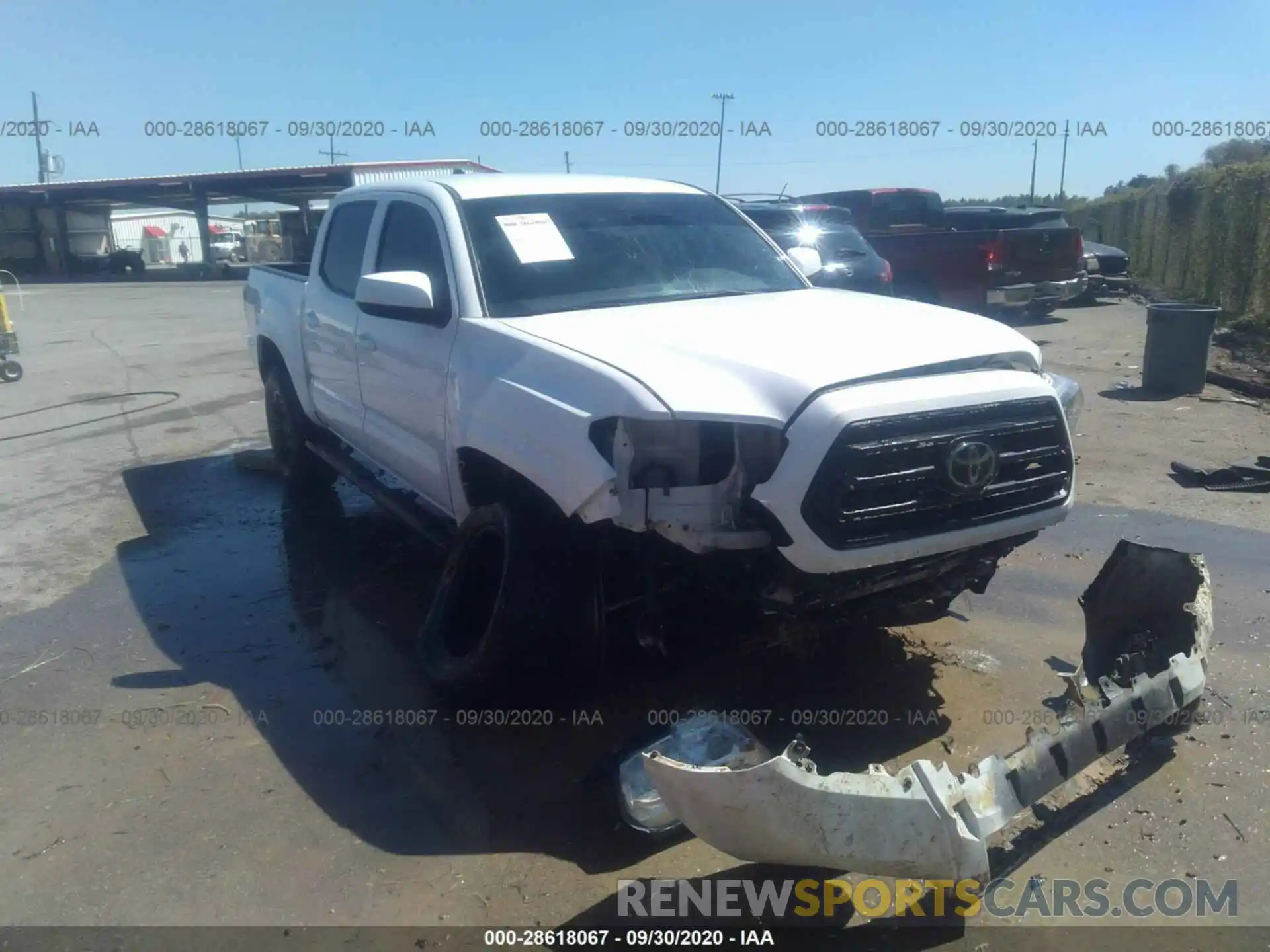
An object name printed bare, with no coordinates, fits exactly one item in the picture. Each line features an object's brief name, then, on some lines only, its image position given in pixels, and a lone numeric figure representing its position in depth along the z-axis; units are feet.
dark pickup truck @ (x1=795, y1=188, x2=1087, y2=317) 43.21
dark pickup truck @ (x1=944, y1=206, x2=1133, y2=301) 57.98
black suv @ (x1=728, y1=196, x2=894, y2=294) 36.06
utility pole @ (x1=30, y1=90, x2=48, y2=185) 214.94
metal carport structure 135.64
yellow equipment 40.42
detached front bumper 8.14
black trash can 30.73
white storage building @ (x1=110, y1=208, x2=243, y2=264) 189.06
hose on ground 30.86
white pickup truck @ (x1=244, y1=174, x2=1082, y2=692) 9.91
